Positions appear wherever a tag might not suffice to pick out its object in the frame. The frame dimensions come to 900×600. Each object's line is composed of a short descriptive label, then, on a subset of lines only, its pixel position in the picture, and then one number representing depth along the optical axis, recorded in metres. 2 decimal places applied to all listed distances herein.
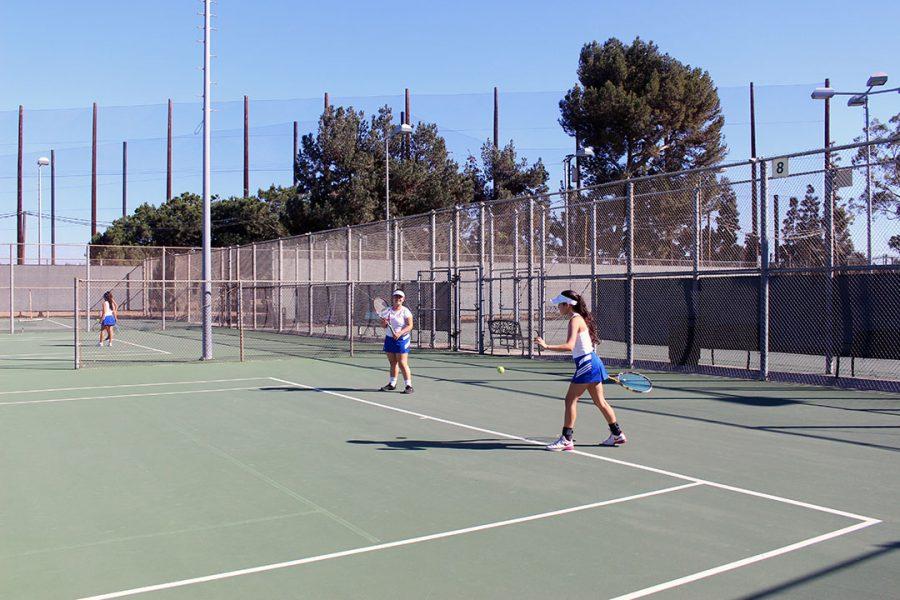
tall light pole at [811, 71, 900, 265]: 13.04
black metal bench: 20.48
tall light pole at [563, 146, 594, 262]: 25.58
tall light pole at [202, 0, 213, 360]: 19.34
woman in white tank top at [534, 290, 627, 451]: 8.12
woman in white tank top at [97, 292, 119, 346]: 22.81
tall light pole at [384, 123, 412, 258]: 25.61
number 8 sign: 14.19
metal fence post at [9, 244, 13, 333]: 29.67
